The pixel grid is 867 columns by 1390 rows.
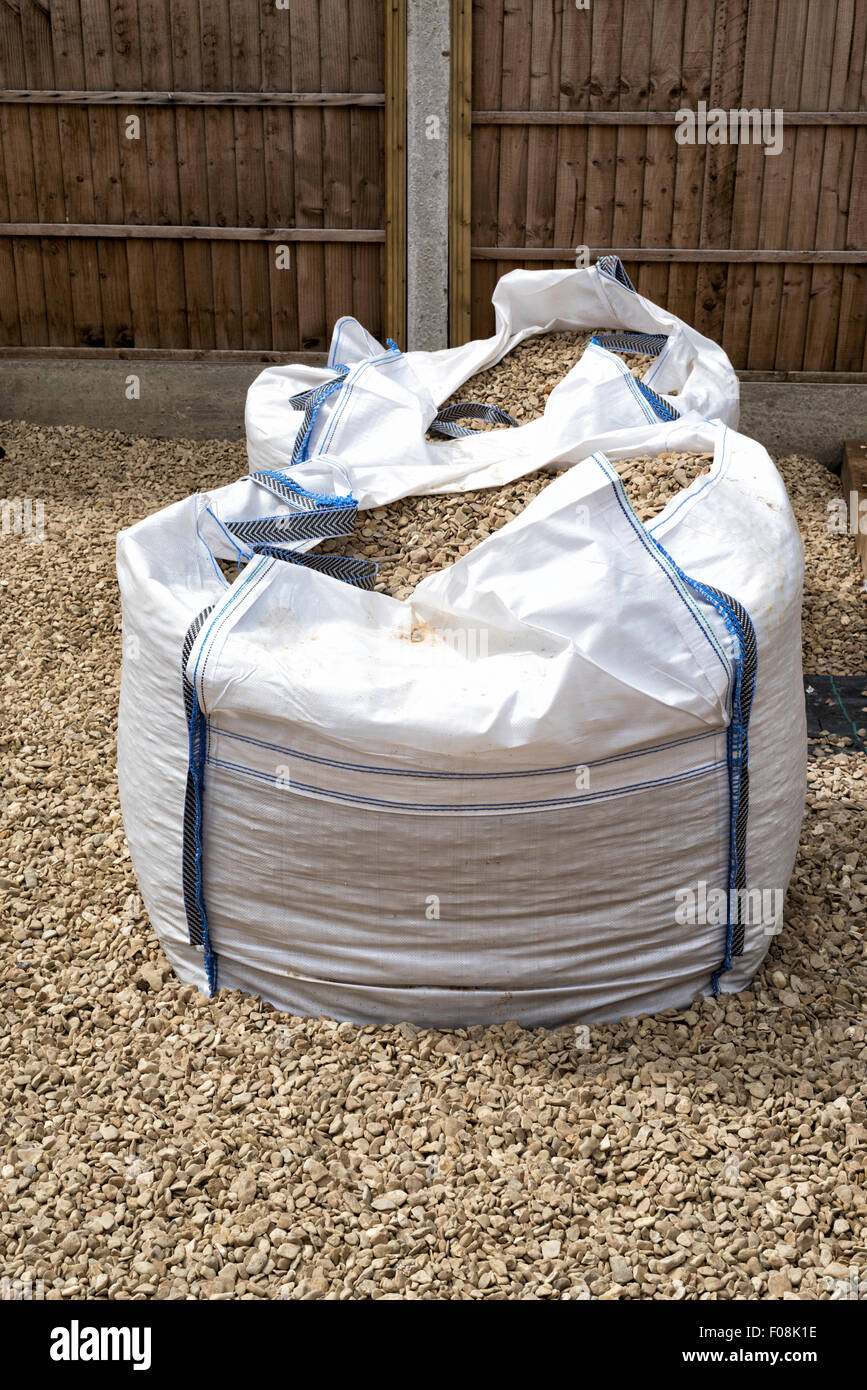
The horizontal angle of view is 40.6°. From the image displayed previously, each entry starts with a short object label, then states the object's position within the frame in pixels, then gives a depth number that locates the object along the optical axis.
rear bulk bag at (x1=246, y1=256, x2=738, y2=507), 2.47
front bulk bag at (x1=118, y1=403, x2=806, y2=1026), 1.74
